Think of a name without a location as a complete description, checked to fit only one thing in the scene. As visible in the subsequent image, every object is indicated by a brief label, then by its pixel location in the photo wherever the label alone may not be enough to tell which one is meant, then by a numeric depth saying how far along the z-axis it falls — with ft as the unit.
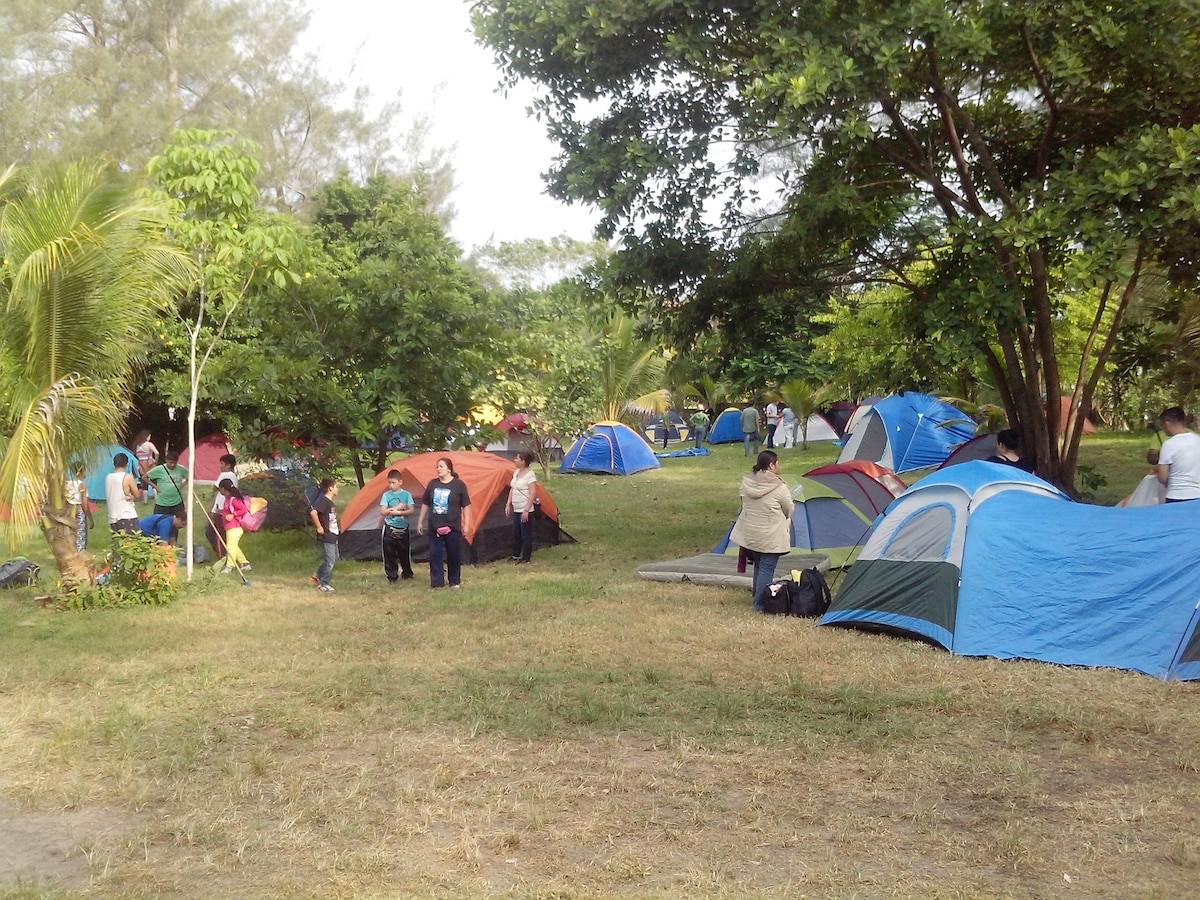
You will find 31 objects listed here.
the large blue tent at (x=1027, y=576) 24.02
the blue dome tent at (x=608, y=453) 85.05
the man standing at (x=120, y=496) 39.99
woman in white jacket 31.55
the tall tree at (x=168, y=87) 83.15
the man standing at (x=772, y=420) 105.50
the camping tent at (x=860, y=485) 43.62
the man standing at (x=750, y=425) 93.25
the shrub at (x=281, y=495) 46.65
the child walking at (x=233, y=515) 39.91
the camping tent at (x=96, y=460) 34.37
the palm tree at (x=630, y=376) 108.88
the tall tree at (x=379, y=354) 43.47
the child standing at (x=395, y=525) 38.55
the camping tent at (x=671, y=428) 127.54
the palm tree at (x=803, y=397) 98.78
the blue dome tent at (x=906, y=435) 76.95
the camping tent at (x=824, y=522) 40.75
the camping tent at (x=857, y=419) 80.79
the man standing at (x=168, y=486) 41.88
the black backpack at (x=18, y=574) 38.55
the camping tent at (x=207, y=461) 76.95
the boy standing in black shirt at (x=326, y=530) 37.65
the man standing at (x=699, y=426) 109.09
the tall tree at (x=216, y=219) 36.60
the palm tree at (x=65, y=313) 30.96
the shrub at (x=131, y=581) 34.30
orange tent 43.57
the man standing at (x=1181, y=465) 28.48
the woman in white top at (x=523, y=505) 43.52
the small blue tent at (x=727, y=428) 117.29
